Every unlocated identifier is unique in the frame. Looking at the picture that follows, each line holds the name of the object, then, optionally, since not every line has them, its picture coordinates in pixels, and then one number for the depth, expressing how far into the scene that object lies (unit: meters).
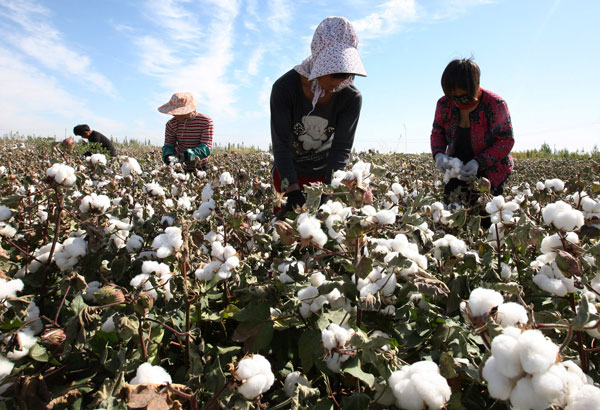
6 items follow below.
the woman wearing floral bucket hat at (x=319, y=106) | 2.58
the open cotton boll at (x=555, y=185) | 2.49
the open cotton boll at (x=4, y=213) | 1.44
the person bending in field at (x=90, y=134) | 7.73
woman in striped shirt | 5.26
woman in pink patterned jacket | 3.36
